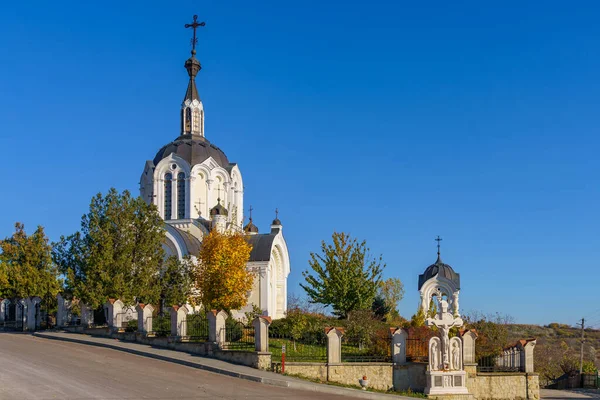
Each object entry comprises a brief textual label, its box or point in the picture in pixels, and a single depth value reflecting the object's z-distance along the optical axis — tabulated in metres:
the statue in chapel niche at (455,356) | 23.73
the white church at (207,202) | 41.41
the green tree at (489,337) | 27.46
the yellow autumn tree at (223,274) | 34.50
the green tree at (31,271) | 34.53
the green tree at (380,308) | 43.65
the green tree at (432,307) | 37.73
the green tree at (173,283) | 32.34
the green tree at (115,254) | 29.70
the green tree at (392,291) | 50.56
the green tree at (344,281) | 38.97
